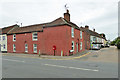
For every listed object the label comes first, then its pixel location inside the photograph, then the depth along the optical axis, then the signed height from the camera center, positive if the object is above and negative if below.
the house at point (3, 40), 23.72 +0.61
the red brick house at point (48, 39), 14.75 +0.77
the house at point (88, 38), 28.96 +1.69
